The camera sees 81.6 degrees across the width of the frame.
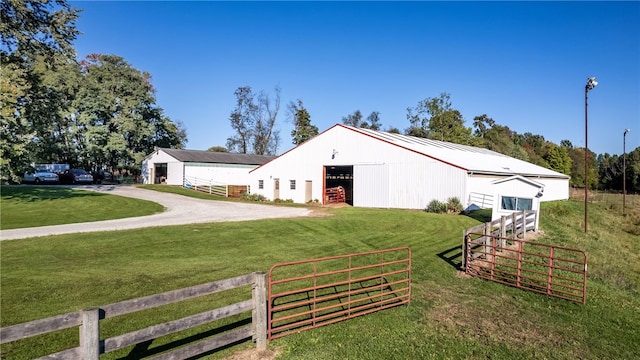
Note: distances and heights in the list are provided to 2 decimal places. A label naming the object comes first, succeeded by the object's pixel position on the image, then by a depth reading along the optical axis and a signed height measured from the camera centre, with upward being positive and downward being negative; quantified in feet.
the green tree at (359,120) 282.15 +44.96
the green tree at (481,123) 317.42 +49.44
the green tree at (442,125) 220.02 +33.83
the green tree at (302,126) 241.96 +34.50
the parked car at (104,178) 154.20 -0.76
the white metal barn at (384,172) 88.12 +2.05
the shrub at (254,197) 117.50 -6.25
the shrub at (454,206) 83.76 -6.00
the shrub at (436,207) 84.48 -6.33
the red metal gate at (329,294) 23.31 -9.09
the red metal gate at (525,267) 31.32 -9.28
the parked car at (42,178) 137.49 -0.84
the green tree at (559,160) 286.66 +16.22
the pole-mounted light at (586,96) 62.14 +15.25
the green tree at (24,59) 69.77 +26.91
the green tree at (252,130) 249.34 +33.65
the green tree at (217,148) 334.95 +26.86
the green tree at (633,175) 243.40 +4.12
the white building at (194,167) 152.35 +4.44
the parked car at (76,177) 141.79 -0.36
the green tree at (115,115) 156.46 +27.12
